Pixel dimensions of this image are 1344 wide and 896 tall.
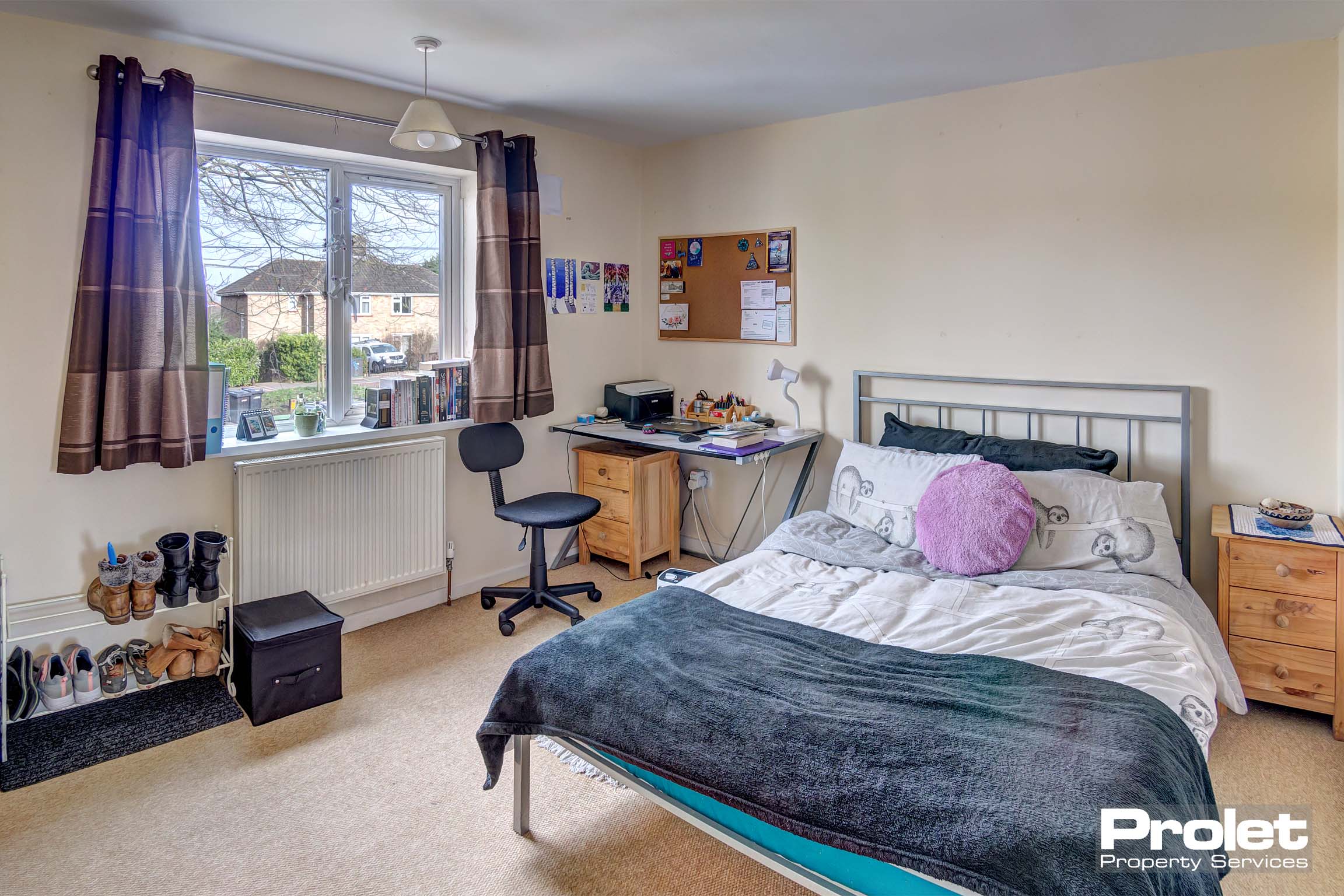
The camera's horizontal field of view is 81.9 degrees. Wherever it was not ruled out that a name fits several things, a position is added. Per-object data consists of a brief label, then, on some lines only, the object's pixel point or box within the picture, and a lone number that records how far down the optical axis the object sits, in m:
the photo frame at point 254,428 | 3.13
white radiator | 3.05
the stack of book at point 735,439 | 3.57
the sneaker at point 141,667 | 2.78
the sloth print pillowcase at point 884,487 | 3.04
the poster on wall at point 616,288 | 4.44
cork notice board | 4.10
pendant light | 2.75
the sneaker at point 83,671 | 2.68
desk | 3.55
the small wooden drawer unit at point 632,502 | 4.05
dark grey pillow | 2.98
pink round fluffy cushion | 2.67
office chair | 3.46
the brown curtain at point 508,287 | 3.63
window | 3.11
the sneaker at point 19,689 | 2.56
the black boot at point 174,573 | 2.75
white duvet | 1.93
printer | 4.24
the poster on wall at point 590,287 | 4.30
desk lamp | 3.80
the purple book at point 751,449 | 3.48
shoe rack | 2.55
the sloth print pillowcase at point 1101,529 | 2.62
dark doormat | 2.40
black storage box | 2.67
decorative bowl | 2.62
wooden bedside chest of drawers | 2.53
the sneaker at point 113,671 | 2.74
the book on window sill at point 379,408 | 3.47
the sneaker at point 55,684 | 2.62
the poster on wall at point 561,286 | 4.12
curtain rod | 2.72
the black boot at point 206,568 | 2.80
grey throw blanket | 1.37
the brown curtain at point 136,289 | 2.59
